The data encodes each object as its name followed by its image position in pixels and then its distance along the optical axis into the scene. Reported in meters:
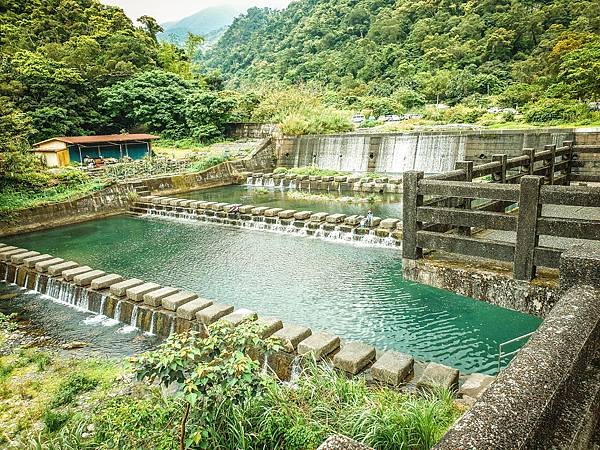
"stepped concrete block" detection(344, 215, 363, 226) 13.48
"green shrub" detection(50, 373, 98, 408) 5.74
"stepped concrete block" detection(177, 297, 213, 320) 7.30
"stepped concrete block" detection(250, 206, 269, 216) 15.70
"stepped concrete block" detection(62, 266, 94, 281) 9.69
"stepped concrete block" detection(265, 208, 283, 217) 15.31
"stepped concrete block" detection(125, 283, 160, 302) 8.33
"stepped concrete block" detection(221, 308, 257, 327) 6.77
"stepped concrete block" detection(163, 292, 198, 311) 7.72
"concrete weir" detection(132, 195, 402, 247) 12.61
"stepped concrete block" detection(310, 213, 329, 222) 14.06
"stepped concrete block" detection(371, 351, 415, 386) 5.01
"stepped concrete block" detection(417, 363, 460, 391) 4.86
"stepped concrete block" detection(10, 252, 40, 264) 11.34
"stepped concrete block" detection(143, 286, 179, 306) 8.03
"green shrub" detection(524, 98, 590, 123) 22.66
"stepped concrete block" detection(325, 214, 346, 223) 13.75
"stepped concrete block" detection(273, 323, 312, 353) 5.90
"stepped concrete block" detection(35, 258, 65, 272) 10.48
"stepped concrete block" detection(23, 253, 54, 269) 10.95
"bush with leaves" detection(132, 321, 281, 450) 3.11
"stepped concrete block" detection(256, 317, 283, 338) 6.42
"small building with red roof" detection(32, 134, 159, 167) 23.31
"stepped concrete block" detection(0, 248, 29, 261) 11.62
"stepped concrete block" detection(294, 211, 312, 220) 14.69
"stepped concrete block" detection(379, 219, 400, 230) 12.53
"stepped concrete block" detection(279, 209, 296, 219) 15.03
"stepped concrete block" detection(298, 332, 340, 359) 5.68
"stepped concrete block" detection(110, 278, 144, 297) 8.66
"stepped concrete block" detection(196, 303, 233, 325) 7.05
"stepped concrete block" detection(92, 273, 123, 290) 9.04
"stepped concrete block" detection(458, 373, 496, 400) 4.73
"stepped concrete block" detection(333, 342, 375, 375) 5.32
